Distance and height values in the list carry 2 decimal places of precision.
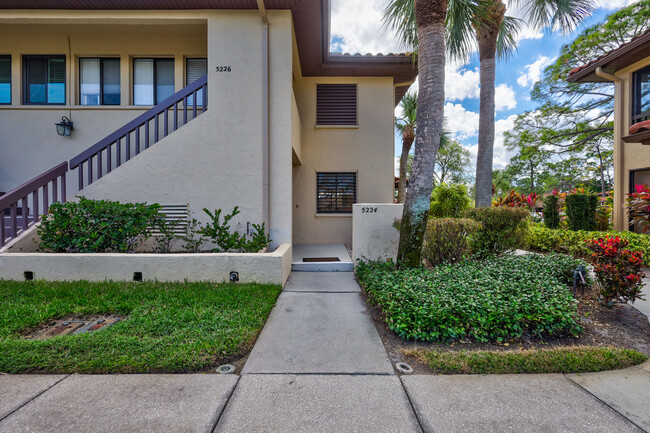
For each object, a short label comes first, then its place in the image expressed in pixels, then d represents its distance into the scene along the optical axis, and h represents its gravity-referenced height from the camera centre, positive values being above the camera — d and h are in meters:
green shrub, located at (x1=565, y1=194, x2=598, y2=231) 7.82 +0.07
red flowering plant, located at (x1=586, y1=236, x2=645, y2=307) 3.69 -0.78
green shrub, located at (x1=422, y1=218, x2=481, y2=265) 5.42 -0.52
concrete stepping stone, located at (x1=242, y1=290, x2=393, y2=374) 2.62 -1.50
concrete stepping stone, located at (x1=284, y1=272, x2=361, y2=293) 4.87 -1.38
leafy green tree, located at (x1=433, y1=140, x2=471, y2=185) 32.97 +6.13
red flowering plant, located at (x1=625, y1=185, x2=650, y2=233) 6.69 +0.21
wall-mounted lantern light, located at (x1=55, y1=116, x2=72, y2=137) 6.66 +2.07
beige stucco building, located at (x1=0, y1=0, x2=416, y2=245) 5.83 +2.80
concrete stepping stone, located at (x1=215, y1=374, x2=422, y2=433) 1.91 -1.52
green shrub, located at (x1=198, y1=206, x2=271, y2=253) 5.24 -0.55
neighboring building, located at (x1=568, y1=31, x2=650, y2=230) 7.95 +3.47
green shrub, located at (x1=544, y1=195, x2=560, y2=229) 8.77 +0.04
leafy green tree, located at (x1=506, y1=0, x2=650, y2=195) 12.55 +6.46
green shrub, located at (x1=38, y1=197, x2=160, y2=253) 4.83 -0.29
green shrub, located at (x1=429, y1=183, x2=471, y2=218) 9.77 +0.45
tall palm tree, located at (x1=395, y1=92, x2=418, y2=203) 14.67 +4.78
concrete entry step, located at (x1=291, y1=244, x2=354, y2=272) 6.02 -1.15
